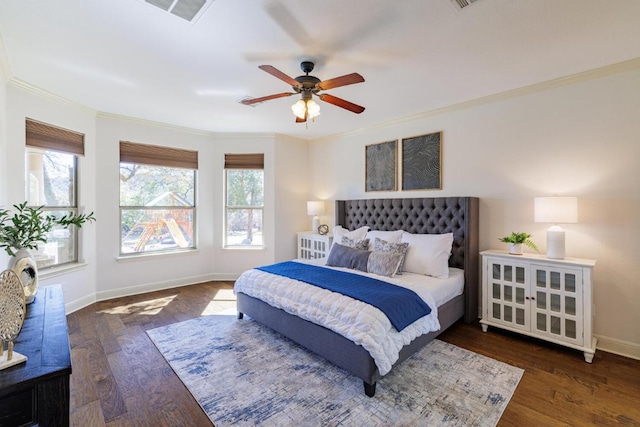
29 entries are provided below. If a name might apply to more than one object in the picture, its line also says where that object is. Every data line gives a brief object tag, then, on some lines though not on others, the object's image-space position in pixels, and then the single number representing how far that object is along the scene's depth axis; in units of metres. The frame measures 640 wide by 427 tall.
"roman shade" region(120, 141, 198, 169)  4.42
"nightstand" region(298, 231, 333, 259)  4.88
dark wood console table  1.01
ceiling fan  2.39
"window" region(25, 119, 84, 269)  3.40
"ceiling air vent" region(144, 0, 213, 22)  1.84
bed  2.31
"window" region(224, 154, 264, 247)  5.34
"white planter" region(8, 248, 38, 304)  1.91
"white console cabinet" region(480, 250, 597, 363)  2.62
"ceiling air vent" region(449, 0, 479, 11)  1.85
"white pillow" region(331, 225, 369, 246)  4.14
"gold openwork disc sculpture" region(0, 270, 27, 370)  1.14
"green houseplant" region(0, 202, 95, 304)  1.95
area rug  1.95
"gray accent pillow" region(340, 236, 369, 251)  3.80
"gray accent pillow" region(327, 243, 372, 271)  3.45
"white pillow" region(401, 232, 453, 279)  3.25
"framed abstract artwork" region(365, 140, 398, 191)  4.42
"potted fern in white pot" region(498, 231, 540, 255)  3.09
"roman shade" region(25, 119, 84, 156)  3.31
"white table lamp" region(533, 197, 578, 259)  2.68
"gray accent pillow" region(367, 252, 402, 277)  3.19
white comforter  2.14
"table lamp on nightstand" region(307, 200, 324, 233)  5.22
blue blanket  2.33
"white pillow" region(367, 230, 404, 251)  3.77
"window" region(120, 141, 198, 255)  4.50
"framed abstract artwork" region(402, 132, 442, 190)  3.96
